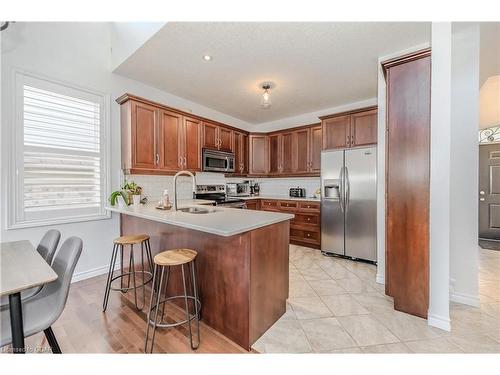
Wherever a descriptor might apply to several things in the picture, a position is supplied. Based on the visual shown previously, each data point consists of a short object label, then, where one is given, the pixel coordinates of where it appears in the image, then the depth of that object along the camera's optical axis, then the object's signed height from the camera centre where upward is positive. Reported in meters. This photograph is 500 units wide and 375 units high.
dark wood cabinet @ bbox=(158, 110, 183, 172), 3.26 +0.68
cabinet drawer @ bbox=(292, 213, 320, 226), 3.97 -0.62
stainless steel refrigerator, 3.18 -0.27
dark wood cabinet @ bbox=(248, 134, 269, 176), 4.94 +0.71
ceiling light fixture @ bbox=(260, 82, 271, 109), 3.15 +1.50
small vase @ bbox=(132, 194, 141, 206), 2.87 -0.17
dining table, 1.02 -0.45
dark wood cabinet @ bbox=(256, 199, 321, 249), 3.95 -0.67
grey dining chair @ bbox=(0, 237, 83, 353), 1.19 -0.72
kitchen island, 1.58 -0.64
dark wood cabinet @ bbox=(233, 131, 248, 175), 4.62 +0.71
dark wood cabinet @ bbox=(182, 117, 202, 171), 3.58 +0.70
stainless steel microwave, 3.89 +0.46
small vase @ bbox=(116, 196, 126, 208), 2.79 -0.19
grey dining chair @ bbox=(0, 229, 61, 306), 1.64 -0.46
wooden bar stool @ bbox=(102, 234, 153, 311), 2.11 -0.68
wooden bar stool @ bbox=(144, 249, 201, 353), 1.57 -0.55
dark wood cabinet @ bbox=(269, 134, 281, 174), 4.78 +0.70
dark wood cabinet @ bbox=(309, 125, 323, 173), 4.20 +0.68
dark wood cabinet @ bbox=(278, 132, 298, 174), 4.55 +0.68
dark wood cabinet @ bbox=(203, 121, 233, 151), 3.94 +0.92
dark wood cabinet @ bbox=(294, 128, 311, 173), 4.34 +0.70
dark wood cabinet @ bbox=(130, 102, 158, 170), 2.95 +0.69
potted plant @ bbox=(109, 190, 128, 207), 2.76 -0.16
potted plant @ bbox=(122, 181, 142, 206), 2.88 -0.10
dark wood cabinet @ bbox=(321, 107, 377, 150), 3.31 +0.89
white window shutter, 2.39 +0.37
